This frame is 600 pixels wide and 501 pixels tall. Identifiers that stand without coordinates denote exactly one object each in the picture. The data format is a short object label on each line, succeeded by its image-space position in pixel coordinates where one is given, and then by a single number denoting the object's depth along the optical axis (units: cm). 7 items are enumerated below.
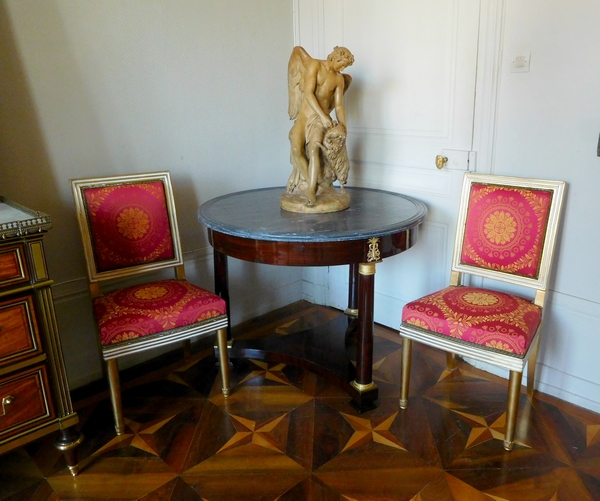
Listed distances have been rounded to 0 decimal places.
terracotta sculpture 197
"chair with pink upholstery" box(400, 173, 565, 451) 176
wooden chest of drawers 149
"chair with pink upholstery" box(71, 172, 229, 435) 189
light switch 194
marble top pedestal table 179
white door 219
